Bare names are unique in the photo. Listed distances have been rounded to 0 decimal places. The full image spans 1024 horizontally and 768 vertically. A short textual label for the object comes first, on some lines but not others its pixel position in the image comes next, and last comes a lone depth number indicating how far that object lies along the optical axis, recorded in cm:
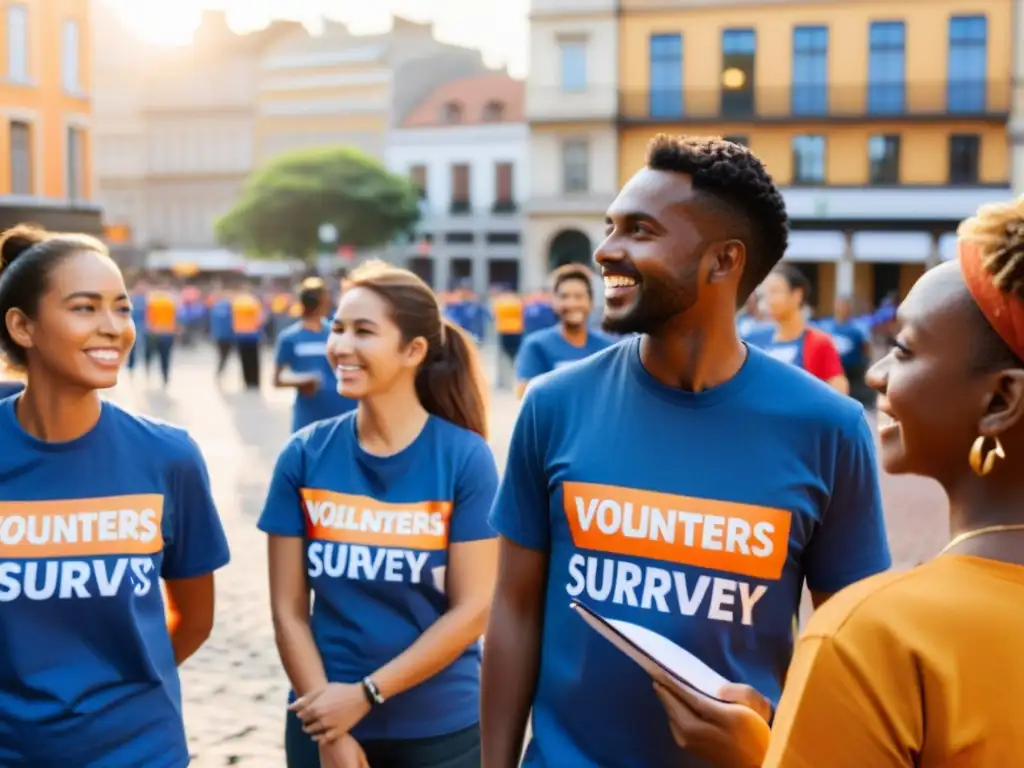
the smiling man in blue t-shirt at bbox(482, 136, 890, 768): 243
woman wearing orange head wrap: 151
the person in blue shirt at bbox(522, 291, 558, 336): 1914
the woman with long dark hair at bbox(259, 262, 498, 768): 337
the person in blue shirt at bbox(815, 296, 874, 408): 1404
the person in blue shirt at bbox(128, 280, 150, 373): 2441
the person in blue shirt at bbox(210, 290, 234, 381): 2352
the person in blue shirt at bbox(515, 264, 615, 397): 841
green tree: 4972
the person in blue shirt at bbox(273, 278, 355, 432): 866
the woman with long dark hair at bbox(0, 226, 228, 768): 293
